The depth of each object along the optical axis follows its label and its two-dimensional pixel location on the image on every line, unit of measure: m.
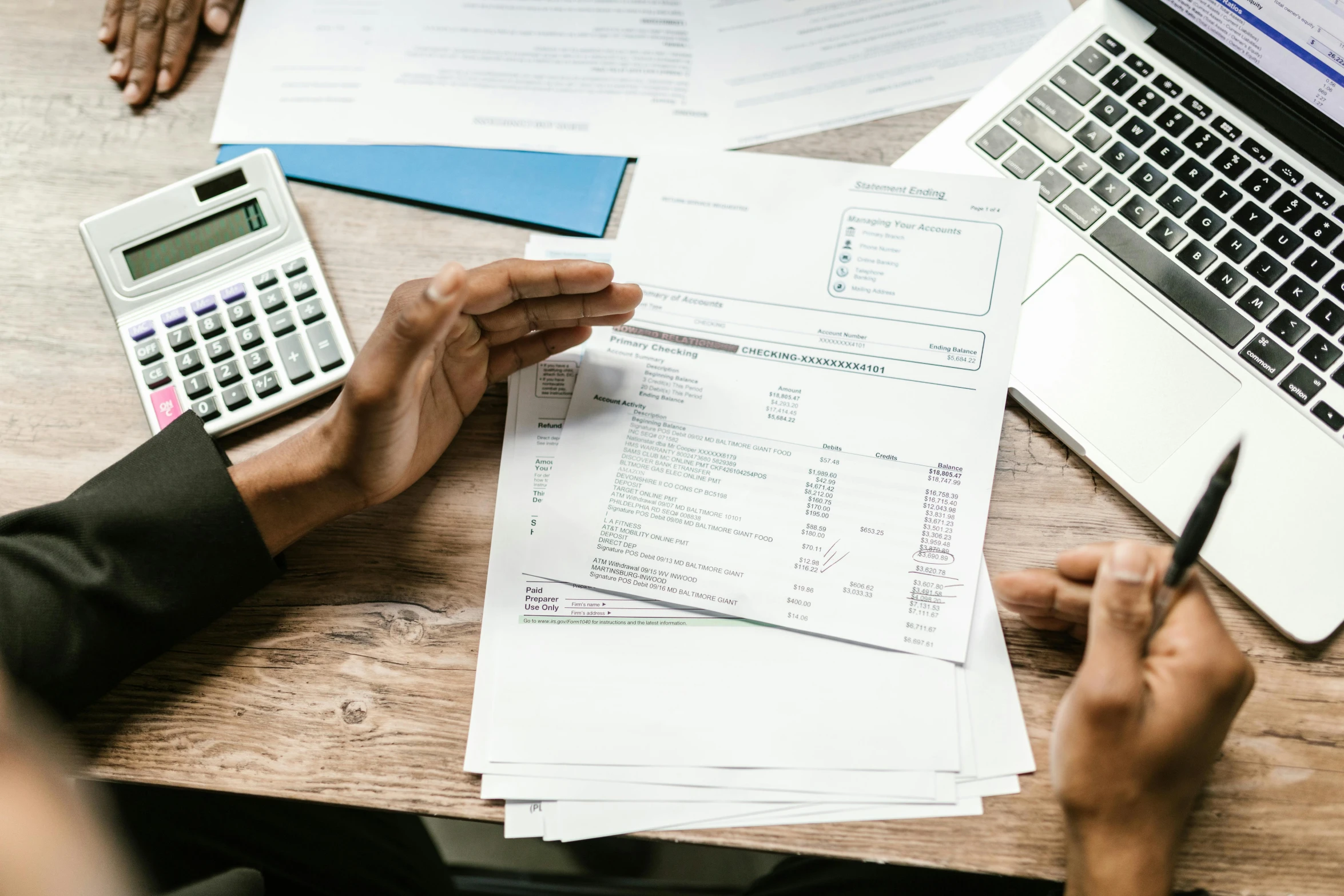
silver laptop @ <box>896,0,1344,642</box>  0.57
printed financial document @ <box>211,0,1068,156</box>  0.74
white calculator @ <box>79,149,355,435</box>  0.66
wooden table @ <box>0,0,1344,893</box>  0.55
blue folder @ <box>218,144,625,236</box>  0.72
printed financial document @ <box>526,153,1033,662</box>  0.60
